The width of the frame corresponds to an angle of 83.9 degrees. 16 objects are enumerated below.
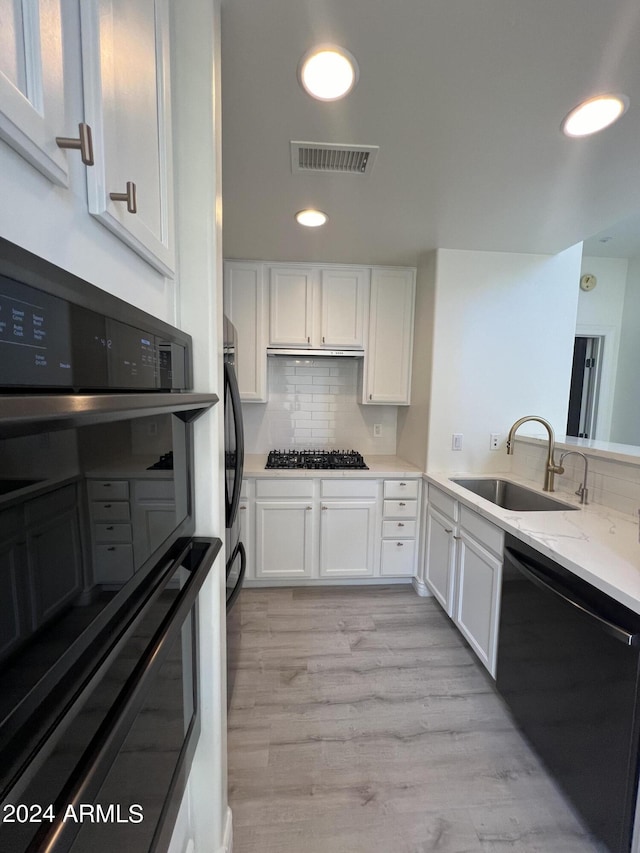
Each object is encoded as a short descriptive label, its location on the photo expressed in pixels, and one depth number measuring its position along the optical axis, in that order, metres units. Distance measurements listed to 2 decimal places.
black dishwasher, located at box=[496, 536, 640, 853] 1.04
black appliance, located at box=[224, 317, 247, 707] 1.36
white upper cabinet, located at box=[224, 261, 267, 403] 2.74
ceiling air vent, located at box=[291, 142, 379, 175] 1.48
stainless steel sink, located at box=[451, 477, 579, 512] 2.18
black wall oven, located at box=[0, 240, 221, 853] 0.33
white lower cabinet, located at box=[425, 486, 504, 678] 1.77
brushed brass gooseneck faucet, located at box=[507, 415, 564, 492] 2.12
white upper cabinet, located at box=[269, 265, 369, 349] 2.78
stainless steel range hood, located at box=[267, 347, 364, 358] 2.80
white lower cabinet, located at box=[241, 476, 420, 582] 2.60
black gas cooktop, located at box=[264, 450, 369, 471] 2.73
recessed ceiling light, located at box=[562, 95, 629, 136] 1.24
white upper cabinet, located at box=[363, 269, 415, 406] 2.84
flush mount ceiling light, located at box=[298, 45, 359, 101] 1.09
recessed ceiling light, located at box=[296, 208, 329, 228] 2.02
